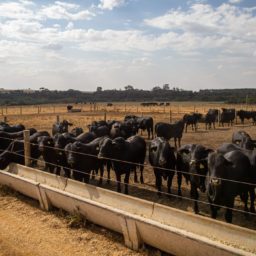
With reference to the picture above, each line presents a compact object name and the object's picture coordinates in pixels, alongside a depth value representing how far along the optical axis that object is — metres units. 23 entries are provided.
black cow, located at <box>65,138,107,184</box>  10.39
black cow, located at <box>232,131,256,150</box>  11.24
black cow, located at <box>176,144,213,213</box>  8.66
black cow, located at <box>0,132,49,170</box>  11.61
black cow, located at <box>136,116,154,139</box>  23.94
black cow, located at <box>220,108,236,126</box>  32.12
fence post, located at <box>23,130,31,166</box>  11.19
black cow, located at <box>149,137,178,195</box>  9.98
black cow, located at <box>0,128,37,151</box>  13.21
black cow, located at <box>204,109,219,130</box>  29.73
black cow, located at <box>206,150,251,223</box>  7.46
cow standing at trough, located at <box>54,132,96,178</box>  11.34
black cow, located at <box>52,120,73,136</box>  18.83
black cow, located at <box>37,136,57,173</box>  11.77
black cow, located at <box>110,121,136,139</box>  17.20
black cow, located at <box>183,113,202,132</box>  27.52
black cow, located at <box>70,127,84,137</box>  15.96
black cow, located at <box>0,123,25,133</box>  15.80
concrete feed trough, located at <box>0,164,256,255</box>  5.57
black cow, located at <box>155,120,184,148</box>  20.36
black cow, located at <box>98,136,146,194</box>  10.44
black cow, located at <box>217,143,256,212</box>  8.48
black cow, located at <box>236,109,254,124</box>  34.25
